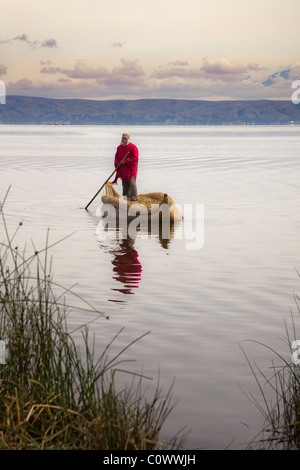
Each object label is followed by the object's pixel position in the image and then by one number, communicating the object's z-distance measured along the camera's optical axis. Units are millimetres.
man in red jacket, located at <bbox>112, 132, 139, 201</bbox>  22141
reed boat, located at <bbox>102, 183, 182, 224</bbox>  20953
